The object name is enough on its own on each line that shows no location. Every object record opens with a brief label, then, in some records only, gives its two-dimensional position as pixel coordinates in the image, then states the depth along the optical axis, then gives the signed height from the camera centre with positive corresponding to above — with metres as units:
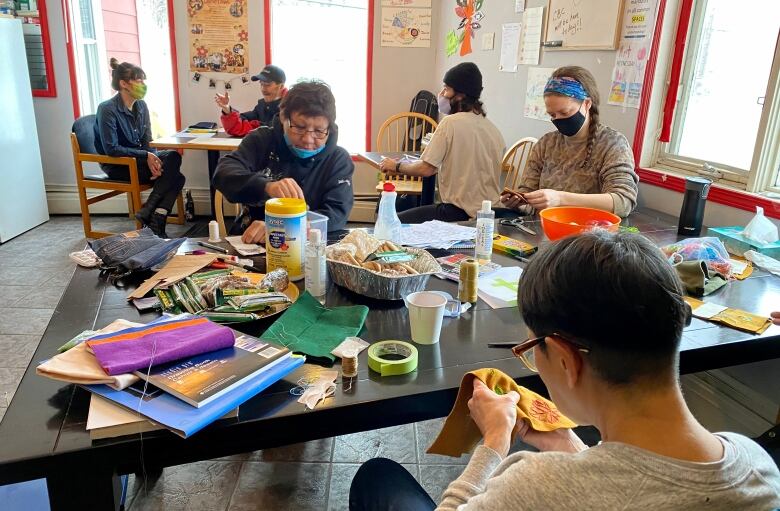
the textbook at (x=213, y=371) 0.88 -0.46
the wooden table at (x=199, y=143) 3.86 -0.38
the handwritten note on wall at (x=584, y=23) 2.54 +0.38
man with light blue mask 1.88 -0.25
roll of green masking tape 1.03 -0.48
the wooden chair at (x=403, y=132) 4.38 -0.30
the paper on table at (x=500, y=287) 1.36 -0.47
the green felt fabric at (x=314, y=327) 1.09 -0.48
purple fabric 0.92 -0.43
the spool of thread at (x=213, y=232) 1.67 -0.43
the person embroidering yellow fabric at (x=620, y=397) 0.60 -0.35
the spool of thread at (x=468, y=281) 1.33 -0.43
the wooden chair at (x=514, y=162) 3.26 -0.37
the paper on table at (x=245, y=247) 1.63 -0.46
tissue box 1.75 -0.42
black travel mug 1.90 -0.33
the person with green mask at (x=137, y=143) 3.93 -0.42
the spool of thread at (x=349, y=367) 1.01 -0.48
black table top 0.82 -0.51
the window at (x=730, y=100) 2.01 +0.03
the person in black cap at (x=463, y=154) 2.75 -0.27
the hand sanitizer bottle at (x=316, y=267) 1.32 -0.41
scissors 1.95 -0.44
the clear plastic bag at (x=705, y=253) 1.57 -0.41
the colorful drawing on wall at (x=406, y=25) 4.67 +0.58
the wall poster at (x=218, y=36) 4.45 +0.41
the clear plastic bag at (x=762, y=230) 1.78 -0.38
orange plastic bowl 1.67 -0.36
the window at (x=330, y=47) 4.66 +0.38
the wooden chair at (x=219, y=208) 2.32 -0.53
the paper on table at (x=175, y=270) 1.31 -0.45
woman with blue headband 2.10 -0.21
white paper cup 1.12 -0.43
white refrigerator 3.87 -0.45
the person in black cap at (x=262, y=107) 4.30 -0.14
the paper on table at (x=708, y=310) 1.33 -0.48
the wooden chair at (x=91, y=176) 3.93 -0.64
